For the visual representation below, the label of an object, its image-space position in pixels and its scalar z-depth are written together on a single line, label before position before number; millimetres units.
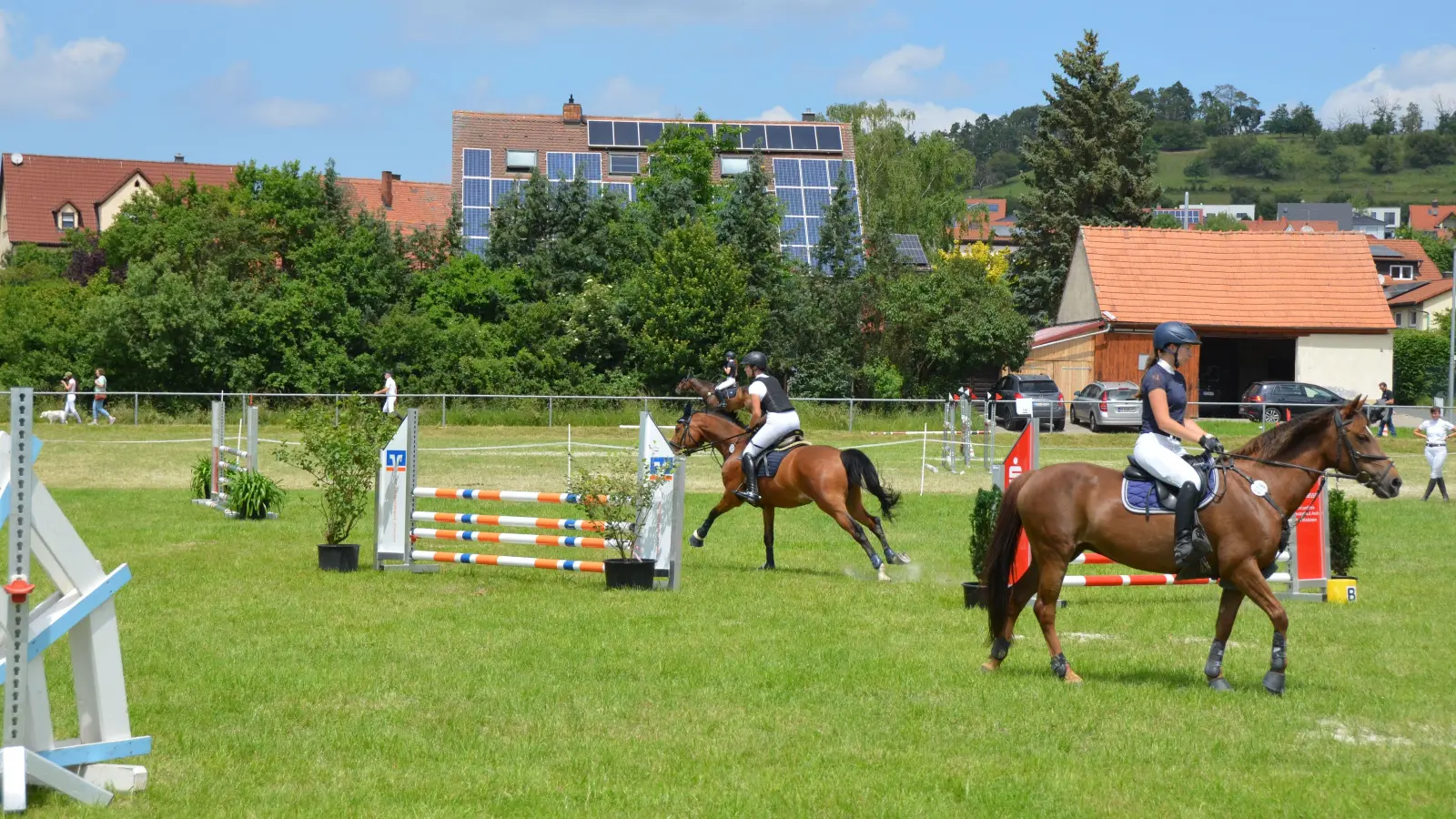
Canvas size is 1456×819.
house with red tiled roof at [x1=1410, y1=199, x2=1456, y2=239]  169375
